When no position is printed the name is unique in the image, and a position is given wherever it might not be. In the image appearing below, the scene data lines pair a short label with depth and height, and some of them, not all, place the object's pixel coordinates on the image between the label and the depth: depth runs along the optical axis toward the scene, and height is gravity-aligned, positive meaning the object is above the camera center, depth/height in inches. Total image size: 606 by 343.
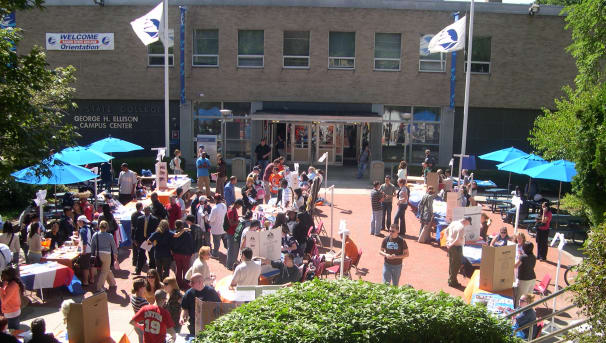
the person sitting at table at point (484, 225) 555.3 -107.5
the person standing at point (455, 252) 476.7 -116.8
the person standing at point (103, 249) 432.8 -111.1
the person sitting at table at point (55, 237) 482.6 -115.1
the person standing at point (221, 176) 769.1 -88.1
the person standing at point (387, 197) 633.0 -91.5
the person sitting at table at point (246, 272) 373.1 -109.1
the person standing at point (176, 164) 839.1 -78.1
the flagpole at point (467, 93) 909.8 +51.8
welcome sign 1095.0 +150.6
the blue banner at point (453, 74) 1085.1 +99.4
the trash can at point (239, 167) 976.3 -92.4
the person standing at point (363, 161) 1033.5 -81.1
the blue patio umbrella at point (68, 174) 544.4 -66.1
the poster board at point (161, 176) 702.5 -81.3
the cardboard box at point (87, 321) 295.3 -117.4
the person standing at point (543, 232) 558.9 -114.5
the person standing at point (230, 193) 612.8 -88.5
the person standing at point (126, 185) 695.1 -93.9
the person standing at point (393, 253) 421.7 -105.5
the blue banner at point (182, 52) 1082.1 +130.3
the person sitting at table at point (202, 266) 376.5 -106.8
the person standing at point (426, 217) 599.2 -108.6
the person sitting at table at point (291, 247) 430.9 -108.9
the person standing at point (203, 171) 794.2 -82.8
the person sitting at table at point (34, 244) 453.7 -113.9
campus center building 1092.5 +112.0
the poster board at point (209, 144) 1088.8 -57.7
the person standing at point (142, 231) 475.2 -104.4
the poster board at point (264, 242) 419.2 -99.2
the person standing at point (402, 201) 614.2 -93.1
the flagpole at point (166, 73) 932.0 +76.9
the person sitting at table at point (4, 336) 275.1 -118.0
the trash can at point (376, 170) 952.9 -89.4
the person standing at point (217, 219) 509.7 -99.1
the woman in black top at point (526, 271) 422.3 -117.1
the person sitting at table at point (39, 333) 272.1 -114.2
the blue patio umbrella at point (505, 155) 846.6 -50.7
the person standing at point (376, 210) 605.9 -104.5
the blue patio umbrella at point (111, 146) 778.2 -48.2
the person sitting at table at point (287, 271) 398.3 -115.6
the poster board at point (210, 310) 301.6 -110.6
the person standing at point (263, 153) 919.7 -61.7
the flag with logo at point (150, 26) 903.1 +151.4
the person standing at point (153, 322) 298.5 -117.2
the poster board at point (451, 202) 607.8 -91.4
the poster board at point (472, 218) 520.1 -93.8
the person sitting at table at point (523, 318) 340.8 -125.3
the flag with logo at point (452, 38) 850.8 +137.1
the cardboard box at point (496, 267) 403.2 -110.5
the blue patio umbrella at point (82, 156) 645.3 -53.9
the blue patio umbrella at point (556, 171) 648.3 -57.3
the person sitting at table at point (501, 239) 474.7 -104.5
